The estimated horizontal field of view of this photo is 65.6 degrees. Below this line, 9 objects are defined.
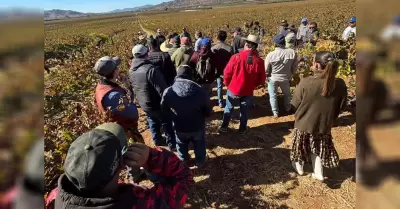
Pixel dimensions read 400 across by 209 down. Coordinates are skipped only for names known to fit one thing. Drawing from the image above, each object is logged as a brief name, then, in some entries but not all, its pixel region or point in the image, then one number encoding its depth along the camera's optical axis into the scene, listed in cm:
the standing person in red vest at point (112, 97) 334
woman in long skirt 324
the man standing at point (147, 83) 429
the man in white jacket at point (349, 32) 727
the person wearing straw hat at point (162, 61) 509
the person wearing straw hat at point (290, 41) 554
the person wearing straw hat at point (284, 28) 911
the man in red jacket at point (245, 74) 466
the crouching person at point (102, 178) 141
